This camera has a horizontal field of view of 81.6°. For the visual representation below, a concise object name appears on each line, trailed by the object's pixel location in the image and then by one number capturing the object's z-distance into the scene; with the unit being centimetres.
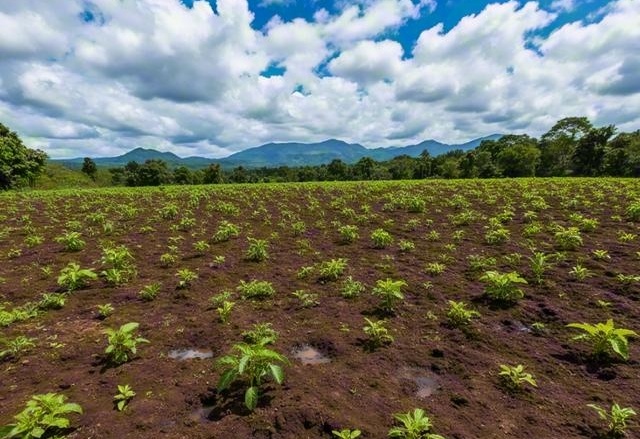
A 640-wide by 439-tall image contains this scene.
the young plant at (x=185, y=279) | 805
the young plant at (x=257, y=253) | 993
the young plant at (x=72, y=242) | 1117
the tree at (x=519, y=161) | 6284
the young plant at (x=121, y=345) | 536
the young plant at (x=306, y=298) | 709
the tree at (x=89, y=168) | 9181
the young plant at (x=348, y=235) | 1164
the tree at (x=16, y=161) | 3831
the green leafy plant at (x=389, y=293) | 668
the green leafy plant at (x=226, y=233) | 1191
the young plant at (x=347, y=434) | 371
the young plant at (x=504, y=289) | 693
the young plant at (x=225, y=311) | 649
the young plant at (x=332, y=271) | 843
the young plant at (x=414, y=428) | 370
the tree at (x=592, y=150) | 5400
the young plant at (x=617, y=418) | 389
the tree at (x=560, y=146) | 6750
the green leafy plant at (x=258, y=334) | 584
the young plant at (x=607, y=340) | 508
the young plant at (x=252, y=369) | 432
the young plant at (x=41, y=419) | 377
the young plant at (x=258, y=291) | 754
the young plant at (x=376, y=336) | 572
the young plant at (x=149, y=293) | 752
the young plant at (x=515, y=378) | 467
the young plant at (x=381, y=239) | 1095
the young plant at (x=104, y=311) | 682
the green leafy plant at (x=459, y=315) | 626
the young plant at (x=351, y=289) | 745
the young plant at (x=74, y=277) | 792
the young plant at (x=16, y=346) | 558
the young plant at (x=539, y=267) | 794
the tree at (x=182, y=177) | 8269
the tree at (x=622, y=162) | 5225
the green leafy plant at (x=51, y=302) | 722
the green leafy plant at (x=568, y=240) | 997
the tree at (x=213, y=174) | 7369
